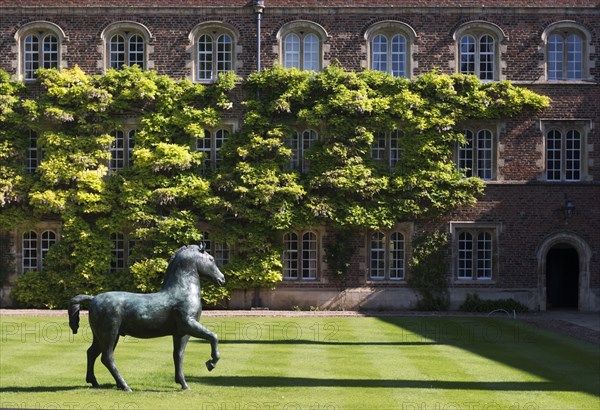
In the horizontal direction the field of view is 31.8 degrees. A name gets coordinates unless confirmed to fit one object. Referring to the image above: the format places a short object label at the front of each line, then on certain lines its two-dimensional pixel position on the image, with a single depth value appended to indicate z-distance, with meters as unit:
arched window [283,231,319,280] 34.72
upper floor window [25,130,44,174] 35.19
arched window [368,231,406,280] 34.72
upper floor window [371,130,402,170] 35.00
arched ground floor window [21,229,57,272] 34.79
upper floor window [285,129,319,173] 35.03
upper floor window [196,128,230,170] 34.94
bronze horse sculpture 14.83
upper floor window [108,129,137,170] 35.06
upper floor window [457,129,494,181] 34.91
